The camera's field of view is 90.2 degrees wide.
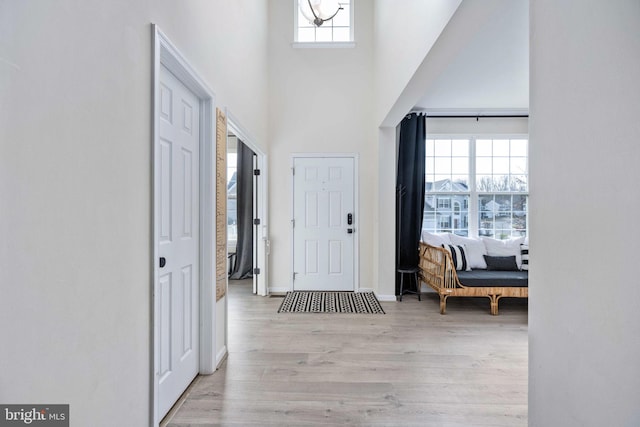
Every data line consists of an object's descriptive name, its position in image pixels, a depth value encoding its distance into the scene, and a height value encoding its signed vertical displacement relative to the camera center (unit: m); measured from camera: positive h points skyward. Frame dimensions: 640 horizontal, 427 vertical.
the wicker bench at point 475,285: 3.74 -0.85
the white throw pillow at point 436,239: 4.48 -0.37
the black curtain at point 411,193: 4.57 +0.28
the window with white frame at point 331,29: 4.67 +2.69
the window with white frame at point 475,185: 4.75 +0.42
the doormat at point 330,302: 3.78 -1.16
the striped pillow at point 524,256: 4.22 -0.57
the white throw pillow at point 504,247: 4.39 -0.47
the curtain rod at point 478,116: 4.72 +1.44
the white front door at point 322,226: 4.63 -0.20
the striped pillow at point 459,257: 4.21 -0.59
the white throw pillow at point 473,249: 4.34 -0.50
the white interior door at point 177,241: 1.76 -0.18
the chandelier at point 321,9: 3.22 +2.09
